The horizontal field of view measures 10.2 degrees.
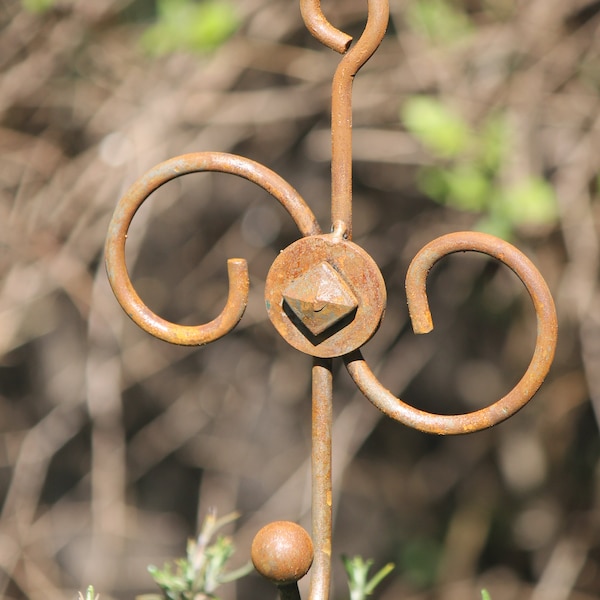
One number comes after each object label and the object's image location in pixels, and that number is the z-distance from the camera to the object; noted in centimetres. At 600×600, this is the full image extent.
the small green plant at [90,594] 107
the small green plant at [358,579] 112
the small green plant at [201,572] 114
